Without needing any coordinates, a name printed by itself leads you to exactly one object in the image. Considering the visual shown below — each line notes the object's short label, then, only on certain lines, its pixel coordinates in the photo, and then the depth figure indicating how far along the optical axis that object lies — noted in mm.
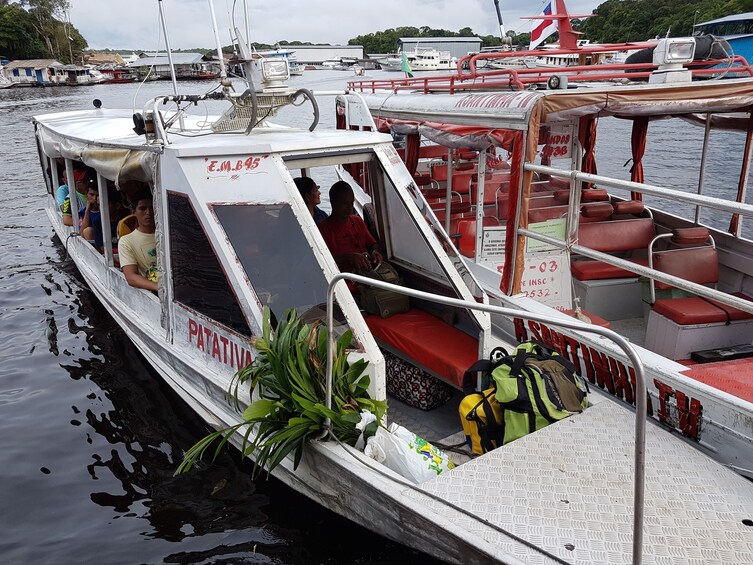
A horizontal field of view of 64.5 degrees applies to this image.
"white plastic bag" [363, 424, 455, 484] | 3398
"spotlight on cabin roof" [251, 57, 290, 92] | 5426
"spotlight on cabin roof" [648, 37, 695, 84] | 5672
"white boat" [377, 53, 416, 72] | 55403
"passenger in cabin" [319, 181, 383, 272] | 5781
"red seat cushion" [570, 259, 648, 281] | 6316
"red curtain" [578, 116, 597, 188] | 8030
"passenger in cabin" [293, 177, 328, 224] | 5837
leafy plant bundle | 3568
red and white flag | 8164
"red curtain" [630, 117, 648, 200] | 8188
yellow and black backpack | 3709
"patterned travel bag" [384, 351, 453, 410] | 4871
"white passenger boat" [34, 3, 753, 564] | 2848
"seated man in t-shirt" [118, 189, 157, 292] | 5836
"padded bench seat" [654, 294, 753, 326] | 5184
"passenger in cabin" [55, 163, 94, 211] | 8742
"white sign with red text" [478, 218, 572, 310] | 5578
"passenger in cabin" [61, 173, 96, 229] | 8367
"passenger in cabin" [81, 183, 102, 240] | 7719
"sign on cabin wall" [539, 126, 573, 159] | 7152
